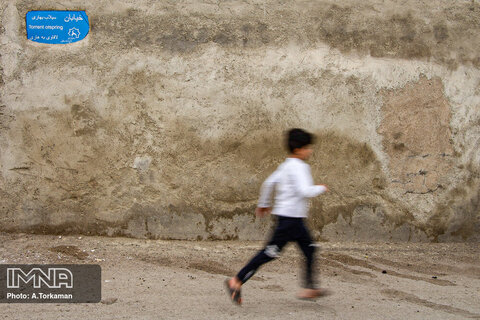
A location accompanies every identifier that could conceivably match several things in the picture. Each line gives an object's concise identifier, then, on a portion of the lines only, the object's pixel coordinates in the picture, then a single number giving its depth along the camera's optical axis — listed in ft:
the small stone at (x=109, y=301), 12.45
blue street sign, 17.47
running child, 11.81
